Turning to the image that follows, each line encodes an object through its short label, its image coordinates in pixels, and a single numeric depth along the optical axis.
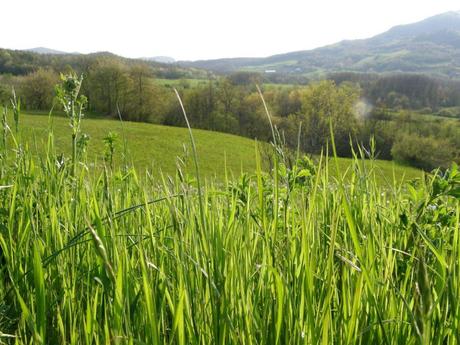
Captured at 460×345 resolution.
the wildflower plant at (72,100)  1.68
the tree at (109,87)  59.22
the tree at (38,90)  52.24
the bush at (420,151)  51.57
